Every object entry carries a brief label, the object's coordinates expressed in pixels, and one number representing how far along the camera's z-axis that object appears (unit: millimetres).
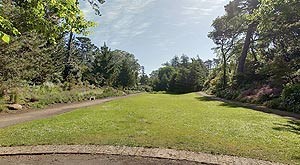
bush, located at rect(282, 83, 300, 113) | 9398
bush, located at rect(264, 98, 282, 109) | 10412
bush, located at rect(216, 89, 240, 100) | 16685
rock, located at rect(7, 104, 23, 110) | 8856
